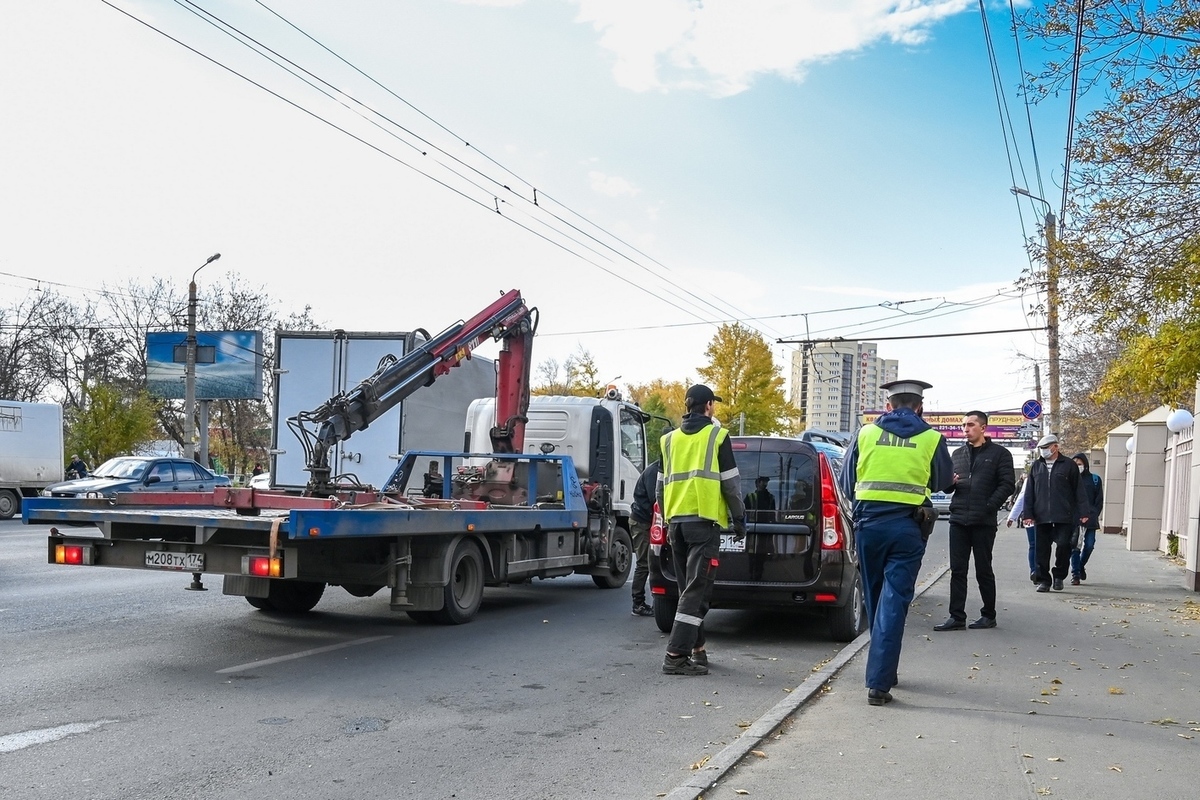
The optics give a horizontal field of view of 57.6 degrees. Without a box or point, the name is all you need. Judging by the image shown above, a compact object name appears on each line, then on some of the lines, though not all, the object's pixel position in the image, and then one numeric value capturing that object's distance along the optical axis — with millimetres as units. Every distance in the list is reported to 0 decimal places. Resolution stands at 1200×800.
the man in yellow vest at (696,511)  7520
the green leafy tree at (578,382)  74000
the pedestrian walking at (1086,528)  14352
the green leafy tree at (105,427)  39531
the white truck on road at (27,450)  28062
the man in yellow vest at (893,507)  6547
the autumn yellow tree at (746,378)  61125
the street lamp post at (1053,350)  21047
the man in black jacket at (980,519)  9867
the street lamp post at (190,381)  34781
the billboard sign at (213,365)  44844
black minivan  8836
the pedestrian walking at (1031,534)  13586
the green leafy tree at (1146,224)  10055
